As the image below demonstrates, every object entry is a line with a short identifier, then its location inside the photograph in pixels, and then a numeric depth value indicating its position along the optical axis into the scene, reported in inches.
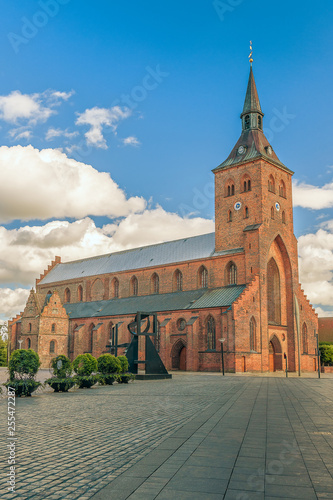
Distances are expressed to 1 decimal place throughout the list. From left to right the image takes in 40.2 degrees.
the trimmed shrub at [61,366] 841.6
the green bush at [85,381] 891.4
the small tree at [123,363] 1097.4
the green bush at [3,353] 2671.0
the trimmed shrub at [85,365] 947.3
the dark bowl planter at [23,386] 708.7
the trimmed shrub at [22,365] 736.3
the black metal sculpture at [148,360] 1214.9
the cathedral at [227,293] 1809.8
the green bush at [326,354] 2277.3
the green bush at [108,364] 1041.5
